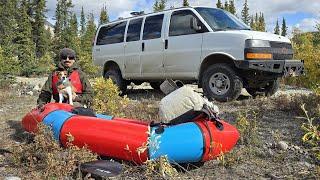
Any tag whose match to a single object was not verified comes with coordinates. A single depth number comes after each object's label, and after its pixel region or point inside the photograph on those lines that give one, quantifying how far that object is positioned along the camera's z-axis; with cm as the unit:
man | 446
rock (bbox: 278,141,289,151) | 338
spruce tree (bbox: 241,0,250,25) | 4870
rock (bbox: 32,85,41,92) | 899
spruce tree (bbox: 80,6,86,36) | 5843
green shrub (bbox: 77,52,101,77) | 1689
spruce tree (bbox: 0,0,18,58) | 3337
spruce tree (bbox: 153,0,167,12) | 3566
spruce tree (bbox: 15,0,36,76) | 1835
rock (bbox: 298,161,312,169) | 297
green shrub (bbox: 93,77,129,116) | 486
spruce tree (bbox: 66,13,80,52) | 3326
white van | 579
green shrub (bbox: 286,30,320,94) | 520
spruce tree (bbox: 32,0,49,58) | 3641
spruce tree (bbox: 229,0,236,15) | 4605
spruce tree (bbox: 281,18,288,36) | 7363
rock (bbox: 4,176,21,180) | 291
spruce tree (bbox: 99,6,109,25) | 4592
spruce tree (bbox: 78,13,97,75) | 1878
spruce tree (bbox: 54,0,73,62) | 3544
